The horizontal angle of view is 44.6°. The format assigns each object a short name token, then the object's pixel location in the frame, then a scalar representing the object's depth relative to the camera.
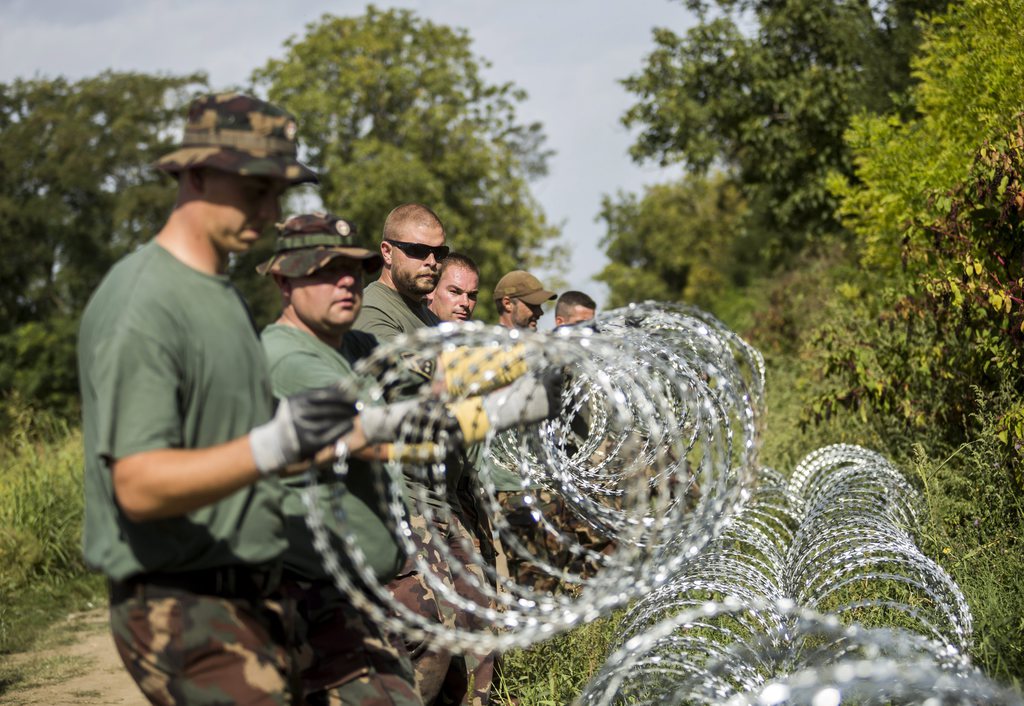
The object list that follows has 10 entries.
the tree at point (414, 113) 44.94
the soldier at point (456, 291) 7.59
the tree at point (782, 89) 22.00
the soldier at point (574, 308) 10.45
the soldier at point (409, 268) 6.48
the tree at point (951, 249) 7.70
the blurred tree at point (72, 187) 45.25
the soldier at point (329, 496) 3.95
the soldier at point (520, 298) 9.09
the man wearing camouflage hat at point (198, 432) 3.04
